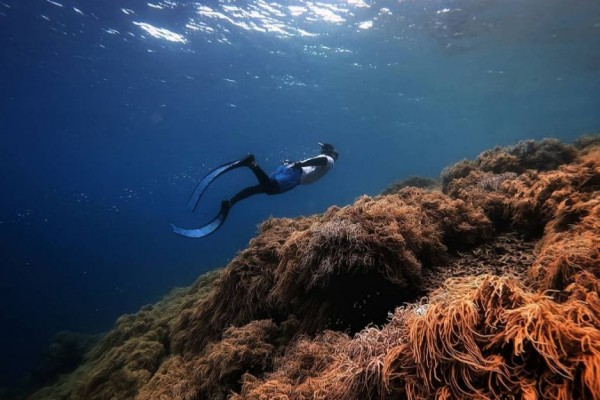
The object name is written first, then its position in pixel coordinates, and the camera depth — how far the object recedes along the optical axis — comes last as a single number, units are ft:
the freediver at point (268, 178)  24.53
